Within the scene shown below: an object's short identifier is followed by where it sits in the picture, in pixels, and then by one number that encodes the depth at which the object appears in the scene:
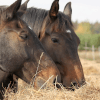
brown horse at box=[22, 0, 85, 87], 5.91
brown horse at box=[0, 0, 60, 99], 4.65
